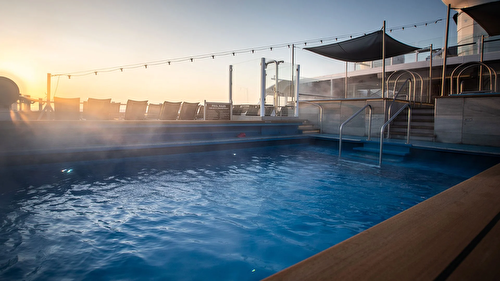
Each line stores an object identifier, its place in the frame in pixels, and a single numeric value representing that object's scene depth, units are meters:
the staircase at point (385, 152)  5.81
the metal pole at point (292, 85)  9.38
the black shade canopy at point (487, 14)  5.71
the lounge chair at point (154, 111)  7.32
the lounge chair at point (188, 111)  7.40
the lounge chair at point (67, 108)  6.19
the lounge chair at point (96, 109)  6.45
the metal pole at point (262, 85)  8.29
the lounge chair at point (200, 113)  9.42
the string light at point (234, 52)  10.88
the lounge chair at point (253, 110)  9.59
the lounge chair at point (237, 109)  10.04
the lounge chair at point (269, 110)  8.83
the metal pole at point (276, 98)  9.01
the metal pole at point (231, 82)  9.02
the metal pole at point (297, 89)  9.31
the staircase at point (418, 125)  6.97
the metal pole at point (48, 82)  13.14
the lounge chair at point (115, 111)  7.61
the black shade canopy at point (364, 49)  9.50
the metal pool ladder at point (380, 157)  4.96
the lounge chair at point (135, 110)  6.78
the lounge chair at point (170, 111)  7.12
